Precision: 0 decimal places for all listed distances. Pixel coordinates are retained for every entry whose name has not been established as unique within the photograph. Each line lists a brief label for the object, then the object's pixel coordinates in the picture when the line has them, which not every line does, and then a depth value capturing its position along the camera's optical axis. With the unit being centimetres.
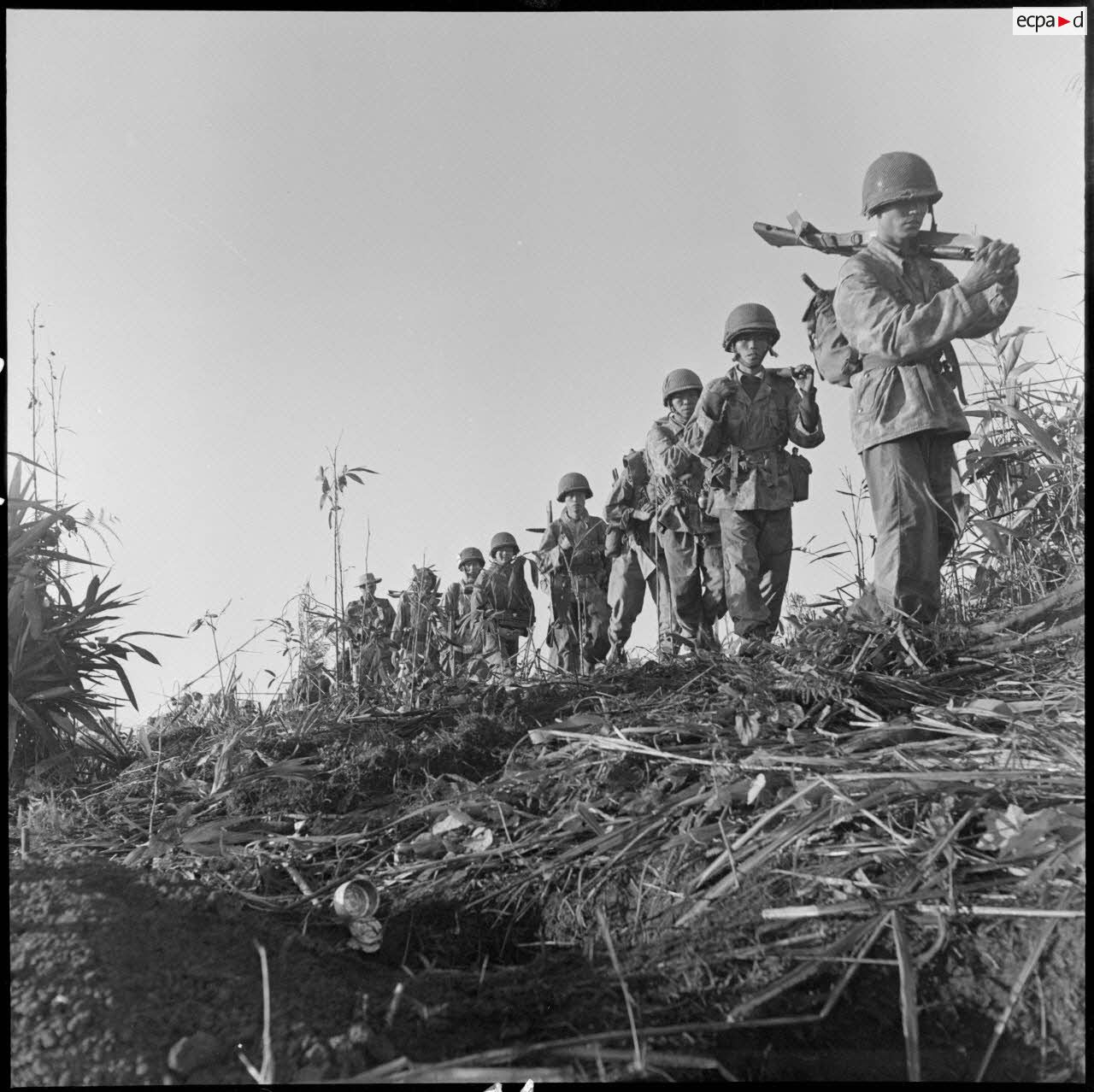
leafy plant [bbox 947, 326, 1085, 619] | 431
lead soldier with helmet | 381
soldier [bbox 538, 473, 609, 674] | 1030
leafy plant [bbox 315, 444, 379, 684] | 498
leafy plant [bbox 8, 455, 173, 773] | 397
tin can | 236
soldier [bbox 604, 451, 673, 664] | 823
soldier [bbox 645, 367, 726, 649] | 736
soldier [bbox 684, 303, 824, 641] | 629
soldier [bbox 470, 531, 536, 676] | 1137
